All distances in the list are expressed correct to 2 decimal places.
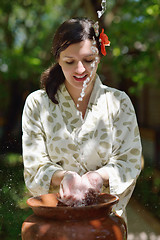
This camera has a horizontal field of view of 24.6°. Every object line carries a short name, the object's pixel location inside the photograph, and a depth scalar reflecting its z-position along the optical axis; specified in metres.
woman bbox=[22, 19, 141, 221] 2.00
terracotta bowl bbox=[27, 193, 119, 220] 1.54
